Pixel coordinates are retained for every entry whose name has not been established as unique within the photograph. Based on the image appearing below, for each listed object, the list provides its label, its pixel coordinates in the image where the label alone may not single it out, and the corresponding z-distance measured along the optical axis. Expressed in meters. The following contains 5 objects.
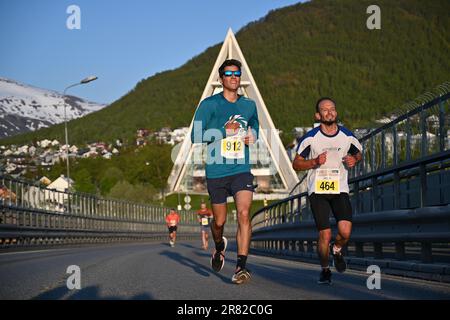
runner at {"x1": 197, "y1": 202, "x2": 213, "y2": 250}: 31.95
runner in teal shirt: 10.06
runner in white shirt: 10.12
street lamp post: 50.94
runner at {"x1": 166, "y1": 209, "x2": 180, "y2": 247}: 35.44
